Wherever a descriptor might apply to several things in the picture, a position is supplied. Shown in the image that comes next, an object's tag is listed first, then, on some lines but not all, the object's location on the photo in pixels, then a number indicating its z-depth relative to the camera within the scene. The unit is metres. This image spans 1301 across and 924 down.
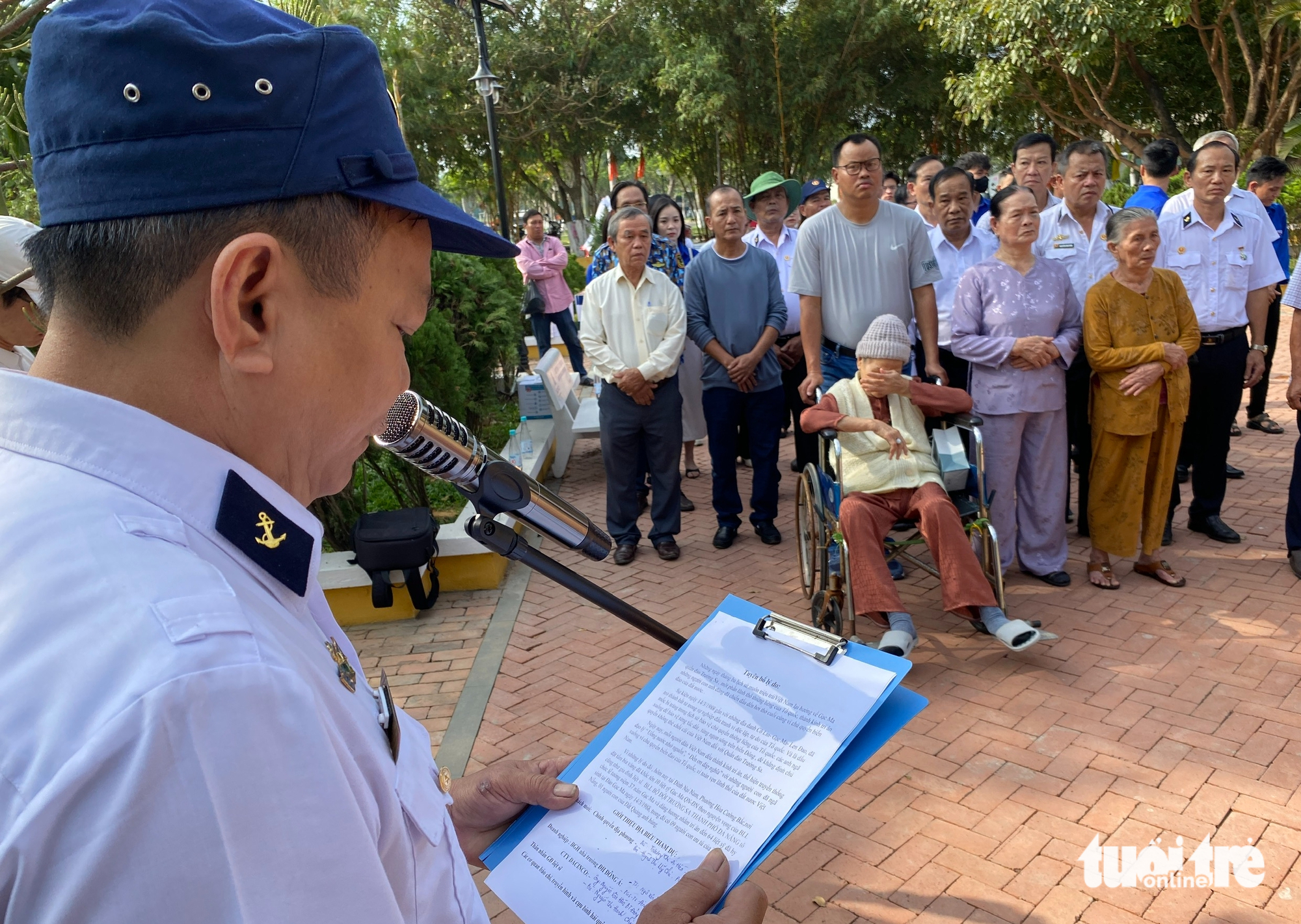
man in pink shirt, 10.74
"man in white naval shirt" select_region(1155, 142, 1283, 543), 5.29
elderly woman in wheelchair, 4.07
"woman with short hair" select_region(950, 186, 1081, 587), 4.67
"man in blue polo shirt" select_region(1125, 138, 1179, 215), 6.09
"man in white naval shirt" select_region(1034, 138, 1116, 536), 5.32
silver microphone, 1.20
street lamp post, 11.09
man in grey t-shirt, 4.95
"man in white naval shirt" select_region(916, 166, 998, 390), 5.62
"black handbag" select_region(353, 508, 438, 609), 4.77
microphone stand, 1.32
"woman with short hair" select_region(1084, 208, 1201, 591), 4.55
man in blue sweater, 5.88
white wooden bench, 7.55
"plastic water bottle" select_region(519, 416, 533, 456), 6.91
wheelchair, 4.20
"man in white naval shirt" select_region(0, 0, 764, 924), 0.56
